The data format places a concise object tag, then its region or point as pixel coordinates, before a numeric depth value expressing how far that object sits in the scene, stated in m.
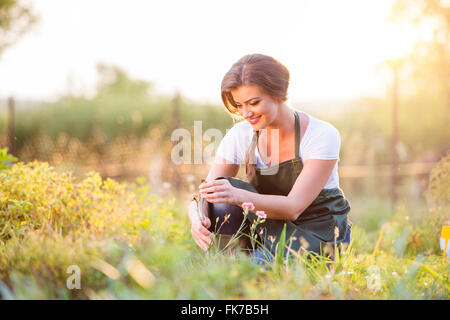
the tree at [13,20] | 10.68
